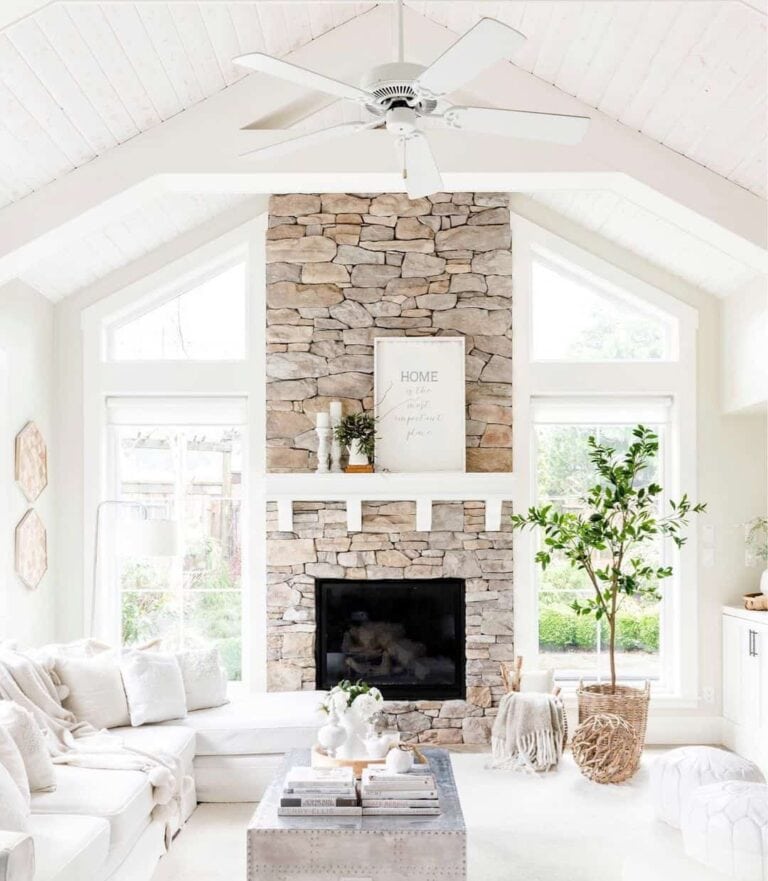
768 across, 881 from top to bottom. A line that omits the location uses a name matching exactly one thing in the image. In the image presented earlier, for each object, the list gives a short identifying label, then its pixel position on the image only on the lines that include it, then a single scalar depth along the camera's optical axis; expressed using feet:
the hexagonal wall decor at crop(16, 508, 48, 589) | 17.88
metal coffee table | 11.00
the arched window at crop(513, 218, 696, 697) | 20.34
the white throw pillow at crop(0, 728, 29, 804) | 11.10
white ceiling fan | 7.93
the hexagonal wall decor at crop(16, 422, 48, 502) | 17.93
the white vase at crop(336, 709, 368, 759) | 13.74
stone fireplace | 19.93
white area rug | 12.82
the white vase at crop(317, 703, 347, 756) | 13.73
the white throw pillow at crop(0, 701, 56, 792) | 11.83
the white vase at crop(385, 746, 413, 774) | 12.58
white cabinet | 18.13
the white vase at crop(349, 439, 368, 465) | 19.63
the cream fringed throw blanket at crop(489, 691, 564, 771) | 17.75
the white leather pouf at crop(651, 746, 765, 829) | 13.48
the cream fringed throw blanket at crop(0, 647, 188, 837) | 13.35
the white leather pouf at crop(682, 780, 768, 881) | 10.69
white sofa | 10.29
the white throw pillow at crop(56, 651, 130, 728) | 15.42
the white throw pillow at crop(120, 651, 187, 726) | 15.96
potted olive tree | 17.47
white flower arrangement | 13.69
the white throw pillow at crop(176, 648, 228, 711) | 17.21
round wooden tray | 13.47
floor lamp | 17.29
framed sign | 19.88
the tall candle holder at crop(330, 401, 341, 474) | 19.71
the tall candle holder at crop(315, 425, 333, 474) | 19.70
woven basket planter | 17.48
